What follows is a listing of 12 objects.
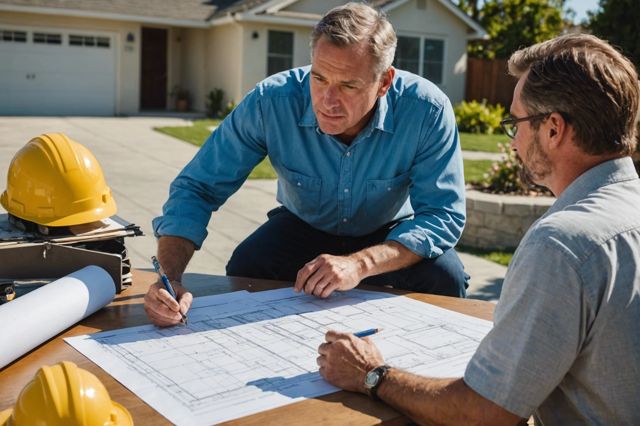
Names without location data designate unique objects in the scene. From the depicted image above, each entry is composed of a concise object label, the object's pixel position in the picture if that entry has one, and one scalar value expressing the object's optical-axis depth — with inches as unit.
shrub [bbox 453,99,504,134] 744.3
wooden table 61.9
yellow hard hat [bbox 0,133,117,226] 95.3
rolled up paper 71.2
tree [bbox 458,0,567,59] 1009.5
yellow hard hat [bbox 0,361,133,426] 48.5
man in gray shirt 57.8
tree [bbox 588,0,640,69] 565.3
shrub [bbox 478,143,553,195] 306.7
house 795.4
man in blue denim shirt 109.9
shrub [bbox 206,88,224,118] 844.6
